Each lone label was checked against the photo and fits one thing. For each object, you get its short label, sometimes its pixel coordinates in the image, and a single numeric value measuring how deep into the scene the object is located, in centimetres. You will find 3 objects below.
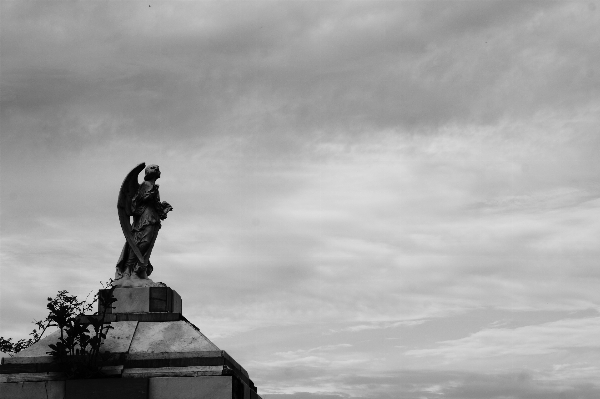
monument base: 1659
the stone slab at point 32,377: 1697
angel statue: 1903
